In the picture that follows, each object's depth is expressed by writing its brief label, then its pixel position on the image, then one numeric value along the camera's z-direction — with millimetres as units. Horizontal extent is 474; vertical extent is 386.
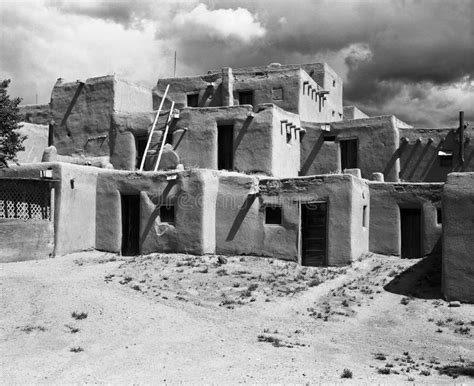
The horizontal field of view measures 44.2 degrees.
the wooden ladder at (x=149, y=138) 24953
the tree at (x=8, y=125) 19875
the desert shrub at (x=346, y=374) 10570
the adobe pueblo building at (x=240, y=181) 20172
